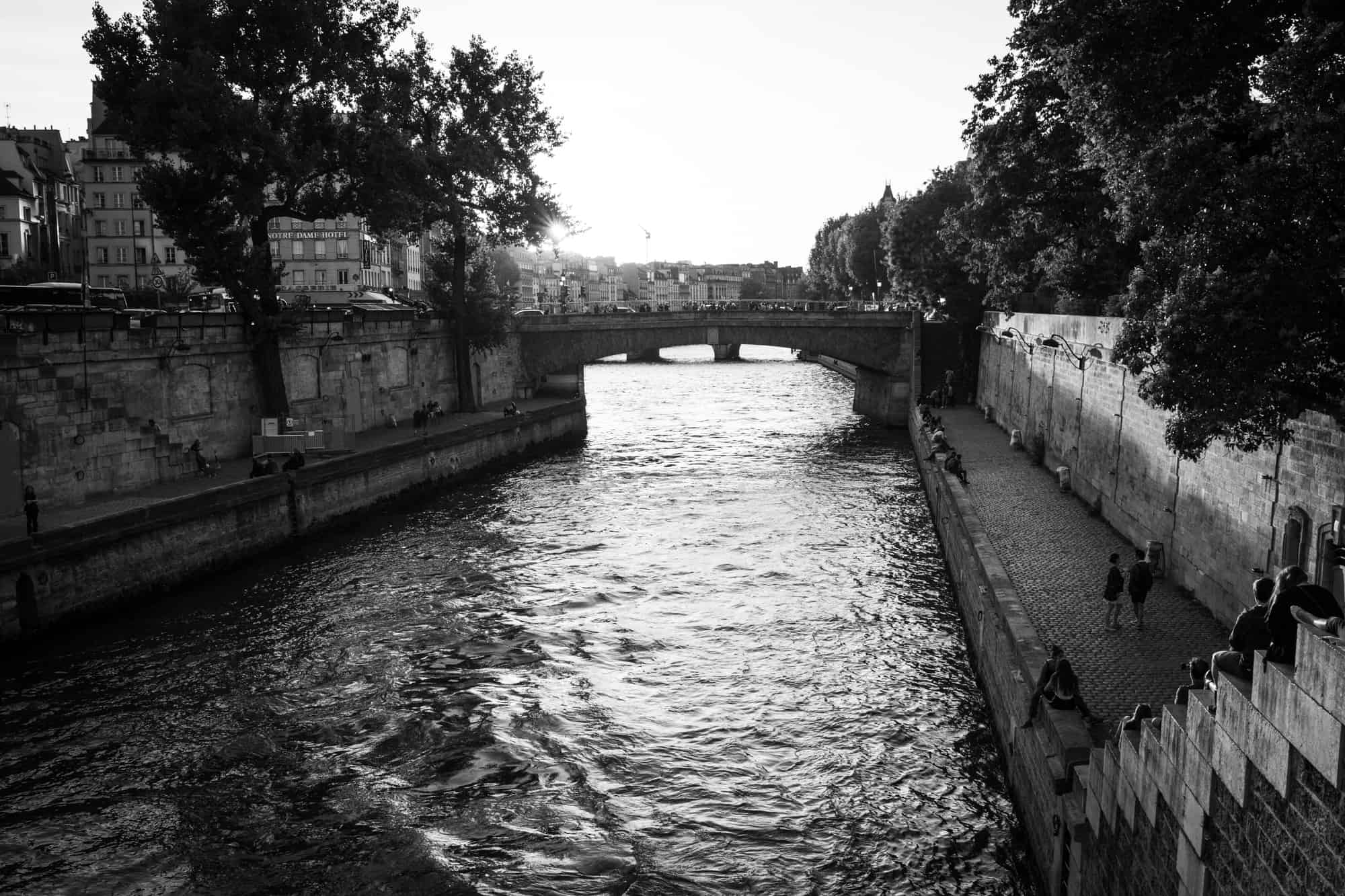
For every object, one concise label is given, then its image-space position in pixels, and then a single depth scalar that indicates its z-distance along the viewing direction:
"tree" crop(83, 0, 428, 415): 35.38
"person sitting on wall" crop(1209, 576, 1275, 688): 9.42
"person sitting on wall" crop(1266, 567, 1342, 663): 9.71
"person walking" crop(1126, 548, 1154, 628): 19.39
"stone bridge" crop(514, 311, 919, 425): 62.59
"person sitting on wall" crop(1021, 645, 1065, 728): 15.11
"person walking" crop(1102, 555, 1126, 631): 19.61
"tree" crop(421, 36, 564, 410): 47.53
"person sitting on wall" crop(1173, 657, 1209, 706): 11.51
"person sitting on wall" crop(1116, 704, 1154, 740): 11.66
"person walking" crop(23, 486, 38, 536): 25.41
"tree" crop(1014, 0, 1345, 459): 14.95
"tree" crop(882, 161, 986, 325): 62.34
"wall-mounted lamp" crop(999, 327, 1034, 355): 43.16
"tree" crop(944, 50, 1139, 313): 36.22
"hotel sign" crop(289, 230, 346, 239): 99.75
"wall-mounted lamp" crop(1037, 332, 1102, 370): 31.60
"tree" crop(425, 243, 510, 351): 55.94
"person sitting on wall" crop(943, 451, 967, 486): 34.47
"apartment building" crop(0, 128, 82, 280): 80.81
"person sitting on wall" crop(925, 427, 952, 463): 40.03
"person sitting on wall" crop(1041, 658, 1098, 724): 14.58
